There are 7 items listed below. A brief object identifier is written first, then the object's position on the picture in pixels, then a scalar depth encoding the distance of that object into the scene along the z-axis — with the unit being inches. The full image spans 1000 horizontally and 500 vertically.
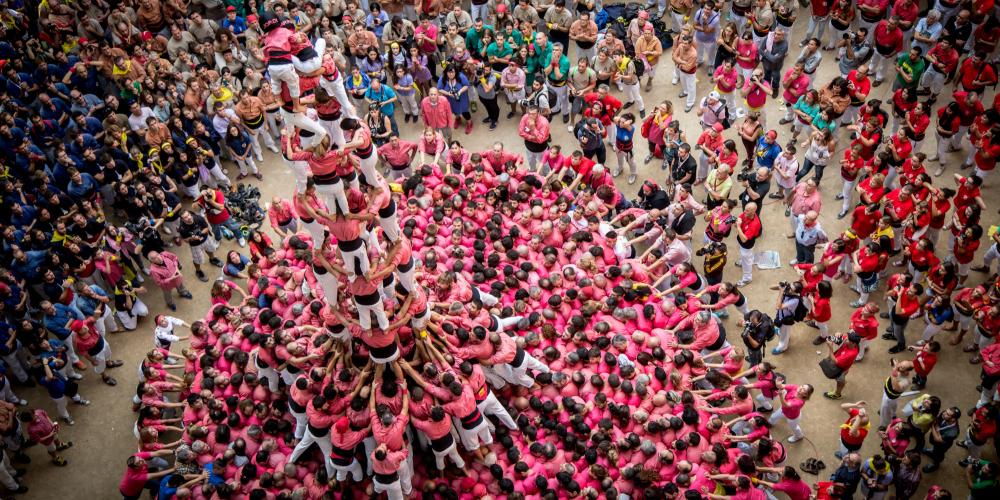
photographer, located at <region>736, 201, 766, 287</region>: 639.1
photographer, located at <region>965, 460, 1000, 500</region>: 490.6
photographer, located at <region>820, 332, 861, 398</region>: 563.8
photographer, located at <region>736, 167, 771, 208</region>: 665.6
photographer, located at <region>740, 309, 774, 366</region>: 580.4
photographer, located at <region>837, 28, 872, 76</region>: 767.7
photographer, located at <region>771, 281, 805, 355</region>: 597.9
